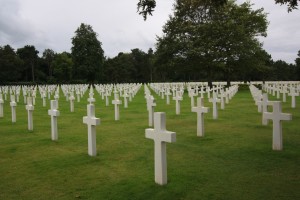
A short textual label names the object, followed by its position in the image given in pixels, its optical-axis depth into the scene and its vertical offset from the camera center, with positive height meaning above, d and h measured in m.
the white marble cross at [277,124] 5.27 -0.74
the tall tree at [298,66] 50.40 +3.97
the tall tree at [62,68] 58.47 +4.83
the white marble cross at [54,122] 6.74 -0.81
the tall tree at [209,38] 25.13 +4.86
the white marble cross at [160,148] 3.78 -0.85
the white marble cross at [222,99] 12.14 -0.54
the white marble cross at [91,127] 5.33 -0.77
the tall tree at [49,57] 69.72 +9.30
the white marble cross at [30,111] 7.91 -0.62
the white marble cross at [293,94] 12.00 -0.32
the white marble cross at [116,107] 9.73 -0.65
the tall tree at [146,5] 4.23 +1.33
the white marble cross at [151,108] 8.37 -0.61
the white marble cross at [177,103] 10.78 -0.59
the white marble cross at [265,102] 7.54 -0.42
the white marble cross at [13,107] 9.54 -0.61
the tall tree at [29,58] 63.27 +7.76
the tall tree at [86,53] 49.07 +6.81
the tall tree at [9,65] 52.46 +5.27
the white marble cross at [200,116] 6.64 -0.70
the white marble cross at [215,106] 9.38 -0.64
